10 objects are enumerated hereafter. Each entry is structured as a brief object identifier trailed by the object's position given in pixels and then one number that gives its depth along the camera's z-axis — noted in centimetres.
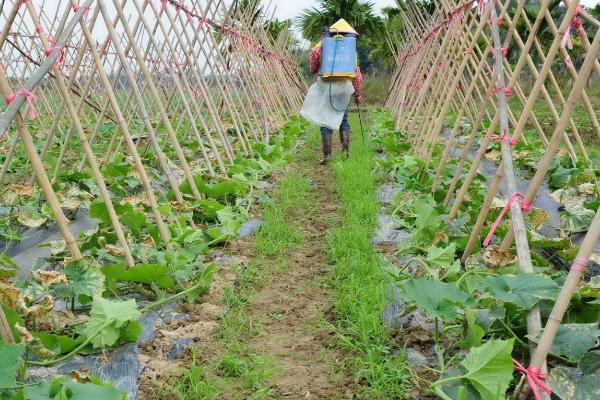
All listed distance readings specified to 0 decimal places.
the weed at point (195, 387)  221
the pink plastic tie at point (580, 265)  186
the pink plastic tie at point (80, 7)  294
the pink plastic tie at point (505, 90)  338
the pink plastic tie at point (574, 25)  289
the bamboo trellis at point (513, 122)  188
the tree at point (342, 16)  2572
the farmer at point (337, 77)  723
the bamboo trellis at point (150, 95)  263
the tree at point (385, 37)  2600
